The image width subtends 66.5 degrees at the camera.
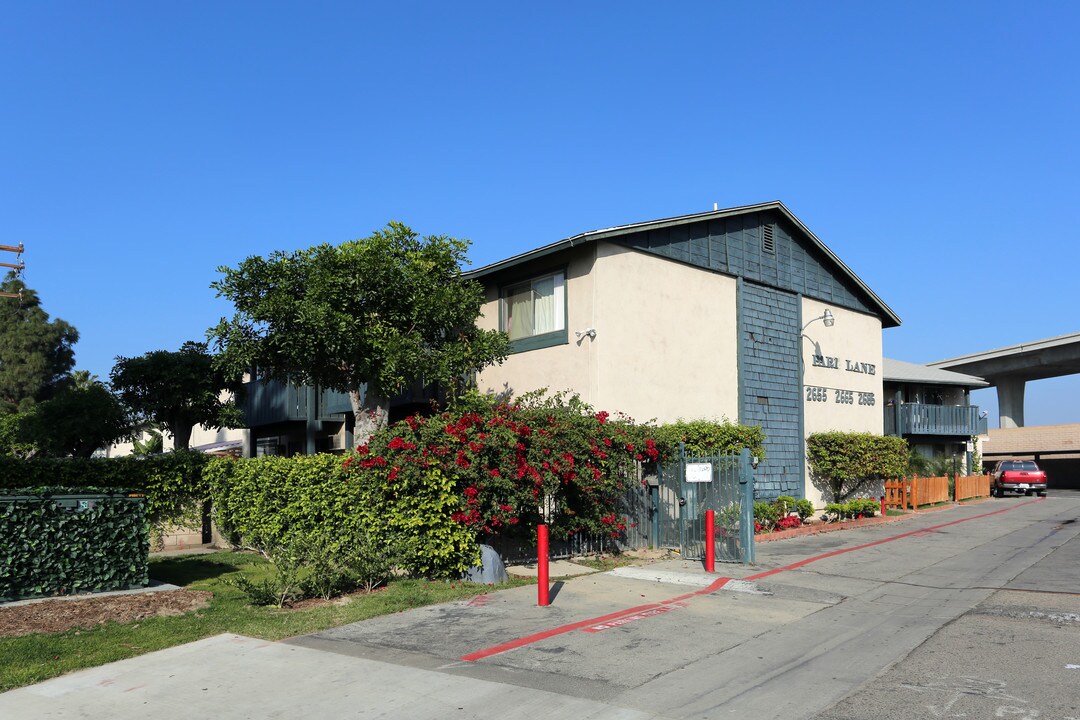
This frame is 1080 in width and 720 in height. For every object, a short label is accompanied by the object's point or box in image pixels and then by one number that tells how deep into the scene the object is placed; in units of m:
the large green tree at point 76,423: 24.39
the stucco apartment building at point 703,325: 17.86
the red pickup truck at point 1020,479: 37.16
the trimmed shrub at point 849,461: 24.09
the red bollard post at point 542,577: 10.51
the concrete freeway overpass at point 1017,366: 51.31
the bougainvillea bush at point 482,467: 11.89
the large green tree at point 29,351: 47.41
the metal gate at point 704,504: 14.01
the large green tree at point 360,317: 14.91
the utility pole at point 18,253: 27.81
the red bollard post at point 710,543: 13.20
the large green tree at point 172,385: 24.50
